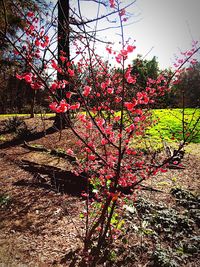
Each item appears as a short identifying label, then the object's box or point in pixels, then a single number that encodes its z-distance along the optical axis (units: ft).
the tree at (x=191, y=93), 75.92
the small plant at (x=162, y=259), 9.74
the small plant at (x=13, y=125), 31.42
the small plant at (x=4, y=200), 14.15
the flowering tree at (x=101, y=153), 7.59
